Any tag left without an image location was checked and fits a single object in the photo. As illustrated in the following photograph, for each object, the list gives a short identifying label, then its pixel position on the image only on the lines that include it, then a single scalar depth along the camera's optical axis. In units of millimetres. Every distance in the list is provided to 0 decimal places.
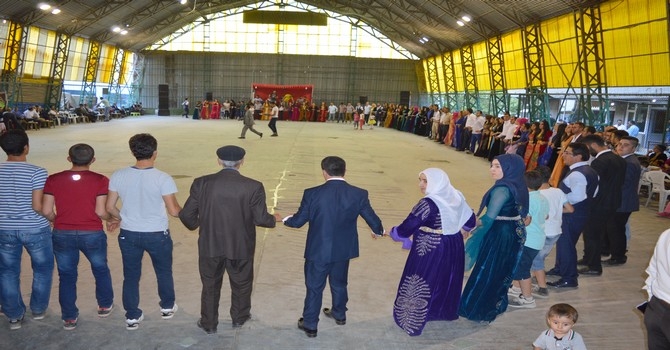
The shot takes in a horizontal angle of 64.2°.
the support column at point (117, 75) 31562
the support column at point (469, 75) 25891
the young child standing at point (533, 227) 4172
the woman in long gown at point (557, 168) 9094
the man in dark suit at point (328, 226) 3426
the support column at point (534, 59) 19234
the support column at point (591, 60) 15305
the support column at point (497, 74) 22594
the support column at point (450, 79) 28938
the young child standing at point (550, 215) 4340
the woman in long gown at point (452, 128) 18400
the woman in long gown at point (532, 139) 12211
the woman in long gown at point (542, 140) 11789
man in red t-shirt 3320
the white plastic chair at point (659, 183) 8688
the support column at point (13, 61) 20438
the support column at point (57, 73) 23641
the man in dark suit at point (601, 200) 5164
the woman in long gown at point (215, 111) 32500
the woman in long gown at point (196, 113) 31691
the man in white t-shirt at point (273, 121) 18891
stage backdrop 33906
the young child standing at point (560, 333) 2670
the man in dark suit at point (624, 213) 5547
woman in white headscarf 3471
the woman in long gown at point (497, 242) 3773
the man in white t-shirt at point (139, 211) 3354
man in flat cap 3311
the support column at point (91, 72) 27641
